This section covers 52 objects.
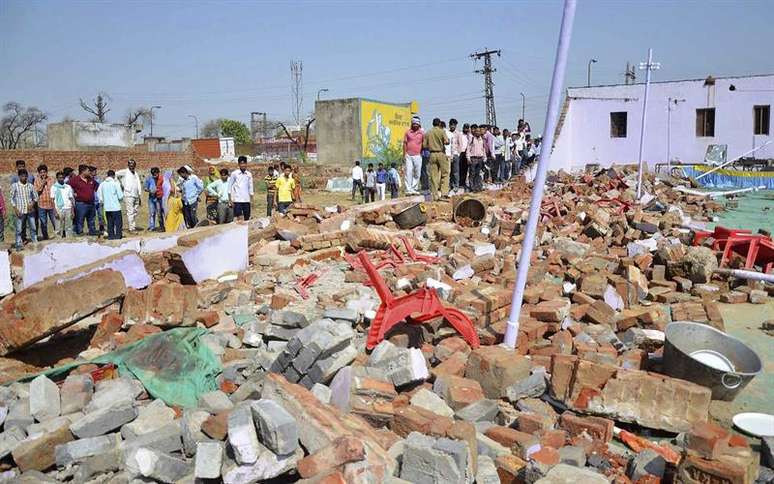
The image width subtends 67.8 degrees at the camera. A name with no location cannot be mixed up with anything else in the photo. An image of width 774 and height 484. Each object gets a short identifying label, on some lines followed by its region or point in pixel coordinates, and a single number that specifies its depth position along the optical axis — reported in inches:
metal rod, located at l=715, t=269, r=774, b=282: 235.8
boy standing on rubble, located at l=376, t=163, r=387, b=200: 674.2
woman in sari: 437.1
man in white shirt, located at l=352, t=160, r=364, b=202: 737.6
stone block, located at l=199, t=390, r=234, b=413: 151.6
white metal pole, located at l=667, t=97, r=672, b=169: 1010.7
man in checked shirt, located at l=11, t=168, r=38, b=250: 410.9
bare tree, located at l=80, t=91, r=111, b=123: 2123.5
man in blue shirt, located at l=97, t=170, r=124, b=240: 409.1
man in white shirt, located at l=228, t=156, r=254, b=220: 443.5
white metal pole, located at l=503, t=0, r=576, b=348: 163.9
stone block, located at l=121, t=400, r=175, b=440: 145.6
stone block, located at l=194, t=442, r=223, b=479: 115.2
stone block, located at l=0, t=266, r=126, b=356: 203.3
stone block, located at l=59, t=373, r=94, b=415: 161.2
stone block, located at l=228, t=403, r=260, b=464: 114.0
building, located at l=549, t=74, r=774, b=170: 965.2
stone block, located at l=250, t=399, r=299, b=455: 113.7
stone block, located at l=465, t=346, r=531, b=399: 167.2
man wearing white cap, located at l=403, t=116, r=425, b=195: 470.8
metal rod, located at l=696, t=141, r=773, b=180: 816.9
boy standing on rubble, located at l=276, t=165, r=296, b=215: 476.4
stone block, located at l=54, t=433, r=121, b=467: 136.8
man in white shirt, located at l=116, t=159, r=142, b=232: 465.4
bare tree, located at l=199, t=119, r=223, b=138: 2553.6
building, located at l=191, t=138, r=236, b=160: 1619.1
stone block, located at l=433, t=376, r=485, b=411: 156.9
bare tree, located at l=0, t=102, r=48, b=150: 1788.9
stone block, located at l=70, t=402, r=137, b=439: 144.2
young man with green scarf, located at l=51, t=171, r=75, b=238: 426.0
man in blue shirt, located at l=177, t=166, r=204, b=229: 438.3
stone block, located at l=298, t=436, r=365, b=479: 111.4
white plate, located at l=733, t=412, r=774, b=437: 153.3
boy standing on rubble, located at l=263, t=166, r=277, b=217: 509.4
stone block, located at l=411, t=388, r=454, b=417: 151.0
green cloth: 171.2
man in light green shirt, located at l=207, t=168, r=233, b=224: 454.6
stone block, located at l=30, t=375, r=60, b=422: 156.3
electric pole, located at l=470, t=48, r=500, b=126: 1635.1
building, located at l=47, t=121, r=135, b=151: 1210.6
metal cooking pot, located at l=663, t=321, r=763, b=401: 161.9
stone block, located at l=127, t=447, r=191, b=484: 125.3
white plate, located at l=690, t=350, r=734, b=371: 182.3
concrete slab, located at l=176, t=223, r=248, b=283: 281.3
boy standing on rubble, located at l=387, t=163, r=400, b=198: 702.9
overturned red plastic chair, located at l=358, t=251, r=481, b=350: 190.1
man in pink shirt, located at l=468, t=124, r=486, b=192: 537.0
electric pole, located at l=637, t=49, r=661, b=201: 555.1
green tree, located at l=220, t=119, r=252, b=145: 2353.0
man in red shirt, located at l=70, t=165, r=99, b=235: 430.3
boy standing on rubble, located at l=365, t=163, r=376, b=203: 679.1
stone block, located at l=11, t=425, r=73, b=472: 135.9
